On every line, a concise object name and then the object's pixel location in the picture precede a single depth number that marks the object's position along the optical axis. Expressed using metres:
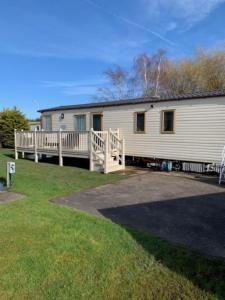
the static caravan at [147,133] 9.12
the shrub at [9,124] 19.69
